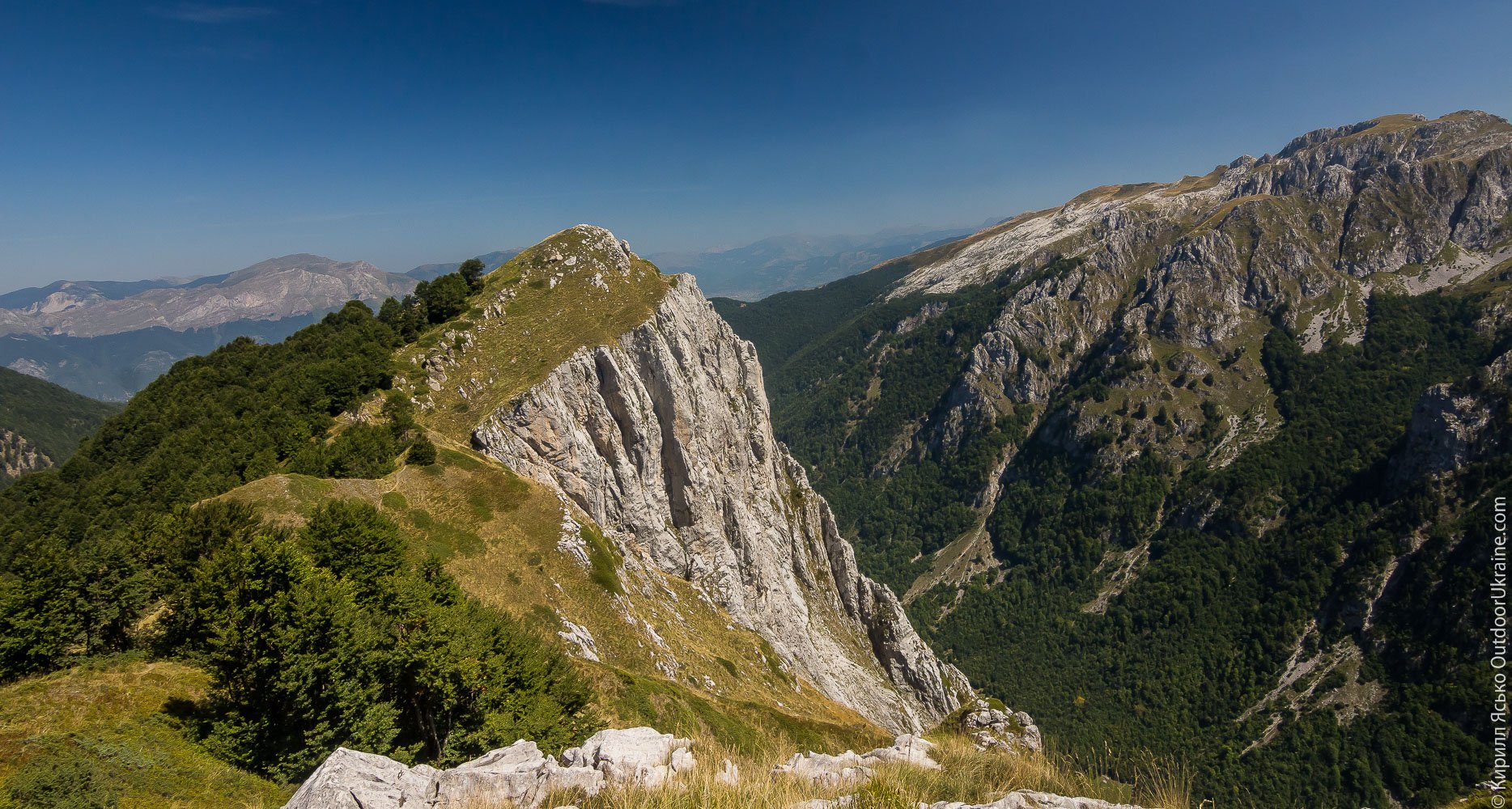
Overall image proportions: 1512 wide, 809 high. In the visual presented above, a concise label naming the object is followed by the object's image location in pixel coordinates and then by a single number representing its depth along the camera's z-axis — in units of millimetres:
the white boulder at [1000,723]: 45719
